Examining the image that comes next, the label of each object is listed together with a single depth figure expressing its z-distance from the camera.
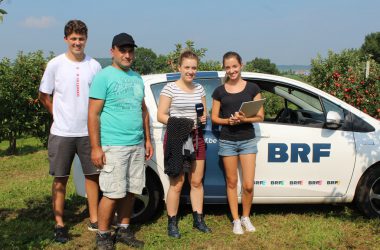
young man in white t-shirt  3.80
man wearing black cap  3.47
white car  4.31
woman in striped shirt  3.89
